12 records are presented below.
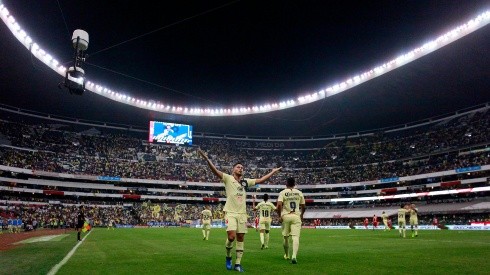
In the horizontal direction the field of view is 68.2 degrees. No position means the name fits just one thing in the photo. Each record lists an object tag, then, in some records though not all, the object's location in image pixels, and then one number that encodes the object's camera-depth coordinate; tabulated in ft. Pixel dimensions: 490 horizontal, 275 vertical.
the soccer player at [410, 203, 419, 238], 80.19
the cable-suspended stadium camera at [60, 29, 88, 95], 44.39
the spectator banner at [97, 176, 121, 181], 234.29
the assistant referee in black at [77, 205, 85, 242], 69.05
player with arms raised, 28.73
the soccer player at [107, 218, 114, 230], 187.87
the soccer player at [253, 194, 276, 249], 54.39
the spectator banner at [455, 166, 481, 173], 186.14
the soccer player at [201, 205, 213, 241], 82.48
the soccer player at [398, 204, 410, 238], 81.61
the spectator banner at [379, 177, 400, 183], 229.08
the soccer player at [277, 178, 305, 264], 34.45
